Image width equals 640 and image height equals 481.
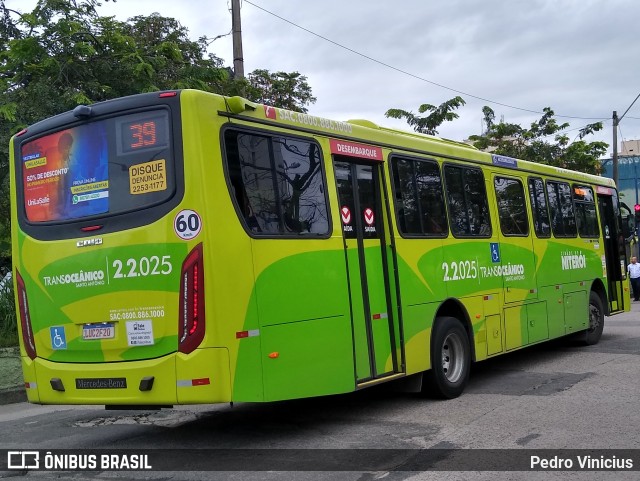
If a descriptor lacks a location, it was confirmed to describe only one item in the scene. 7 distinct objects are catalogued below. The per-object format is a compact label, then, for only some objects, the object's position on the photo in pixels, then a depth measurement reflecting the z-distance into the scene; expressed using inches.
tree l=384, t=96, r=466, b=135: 986.1
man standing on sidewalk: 995.3
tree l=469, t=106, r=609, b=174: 1227.2
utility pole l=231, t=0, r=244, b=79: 605.0
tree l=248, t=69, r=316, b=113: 882.8
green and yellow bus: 239.3
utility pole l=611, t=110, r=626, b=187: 1165.3
